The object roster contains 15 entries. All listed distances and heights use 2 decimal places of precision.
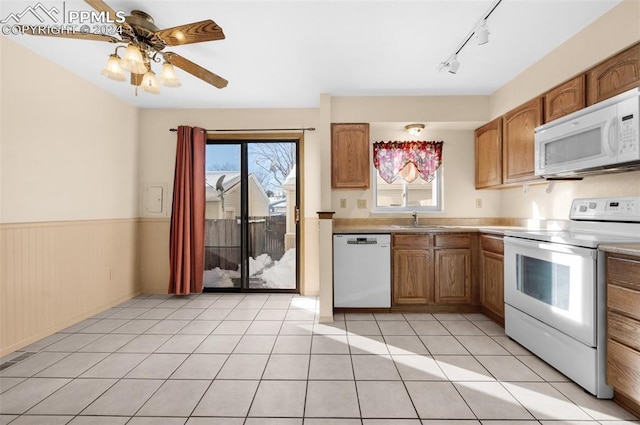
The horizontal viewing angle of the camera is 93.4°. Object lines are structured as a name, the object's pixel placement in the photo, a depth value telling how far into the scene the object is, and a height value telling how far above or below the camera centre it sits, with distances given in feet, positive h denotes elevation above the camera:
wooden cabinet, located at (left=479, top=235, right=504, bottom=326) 9.33 -2.09
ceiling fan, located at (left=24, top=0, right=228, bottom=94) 6.05 +3.71
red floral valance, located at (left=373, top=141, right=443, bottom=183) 12.57 +2.23
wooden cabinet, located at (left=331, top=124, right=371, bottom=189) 11.55 +2.21
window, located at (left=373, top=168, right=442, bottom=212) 12.83 +0.74
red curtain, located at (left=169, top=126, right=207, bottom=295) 12.46 -0.14
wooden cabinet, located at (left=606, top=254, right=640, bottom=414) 5.05 -2.03
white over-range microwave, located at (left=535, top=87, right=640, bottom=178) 5.85 +1.62
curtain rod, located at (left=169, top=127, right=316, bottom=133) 13.04 +3.63
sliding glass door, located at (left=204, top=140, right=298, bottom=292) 13.46 -0.16
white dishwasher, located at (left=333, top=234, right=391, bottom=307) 10.64 -2.04
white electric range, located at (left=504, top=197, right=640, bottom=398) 5.78 -1.68
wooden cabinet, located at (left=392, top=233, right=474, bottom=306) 10.71 -2.09
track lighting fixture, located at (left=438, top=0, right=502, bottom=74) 6.18 +4.02
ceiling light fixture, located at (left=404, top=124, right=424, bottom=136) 11.85 +3.32
